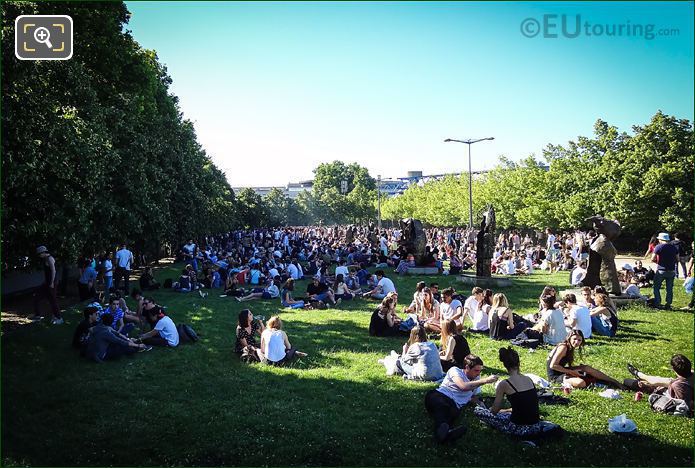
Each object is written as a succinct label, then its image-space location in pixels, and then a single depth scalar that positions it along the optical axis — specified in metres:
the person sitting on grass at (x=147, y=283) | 18.45
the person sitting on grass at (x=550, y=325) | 9.92
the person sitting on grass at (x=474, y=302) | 11.87
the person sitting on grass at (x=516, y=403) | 5.98
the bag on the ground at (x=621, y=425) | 6.07
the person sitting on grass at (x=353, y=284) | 17.89
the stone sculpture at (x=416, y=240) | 25.14
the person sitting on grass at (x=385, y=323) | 11.32
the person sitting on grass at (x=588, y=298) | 11.63
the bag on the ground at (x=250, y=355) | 9.28
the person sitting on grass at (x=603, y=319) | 10.96
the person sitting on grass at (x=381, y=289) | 16.50
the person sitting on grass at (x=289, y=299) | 15.35
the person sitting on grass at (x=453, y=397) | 5.92
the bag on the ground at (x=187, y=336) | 10.84
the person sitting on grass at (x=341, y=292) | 16.67
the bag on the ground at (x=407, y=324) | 11.35
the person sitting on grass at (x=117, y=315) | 11.03
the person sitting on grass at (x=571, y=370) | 7.69
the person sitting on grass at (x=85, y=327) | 9.91
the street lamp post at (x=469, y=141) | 32.84
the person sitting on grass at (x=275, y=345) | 9.03
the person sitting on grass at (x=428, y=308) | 12.30
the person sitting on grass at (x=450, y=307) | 11.31
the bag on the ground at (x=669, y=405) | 6.64
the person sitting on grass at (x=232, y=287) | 17.41
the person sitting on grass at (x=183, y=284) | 18.42
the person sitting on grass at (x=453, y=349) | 8.27
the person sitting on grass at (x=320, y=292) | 15.77
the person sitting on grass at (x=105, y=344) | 9.26
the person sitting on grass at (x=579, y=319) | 10.41
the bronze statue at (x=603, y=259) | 14.03
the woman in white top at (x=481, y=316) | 11.55
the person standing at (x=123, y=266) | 17.31
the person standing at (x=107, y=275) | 16.62
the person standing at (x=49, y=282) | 11.77
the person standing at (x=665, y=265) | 13.70
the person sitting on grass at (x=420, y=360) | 8.03
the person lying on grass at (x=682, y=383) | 6.68
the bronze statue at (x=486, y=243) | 19.12
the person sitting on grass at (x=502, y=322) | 10.83
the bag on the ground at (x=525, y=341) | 10.13
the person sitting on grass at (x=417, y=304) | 13.00
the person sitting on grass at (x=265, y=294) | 16.93
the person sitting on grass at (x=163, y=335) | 10.30
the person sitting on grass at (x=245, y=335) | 9.62
